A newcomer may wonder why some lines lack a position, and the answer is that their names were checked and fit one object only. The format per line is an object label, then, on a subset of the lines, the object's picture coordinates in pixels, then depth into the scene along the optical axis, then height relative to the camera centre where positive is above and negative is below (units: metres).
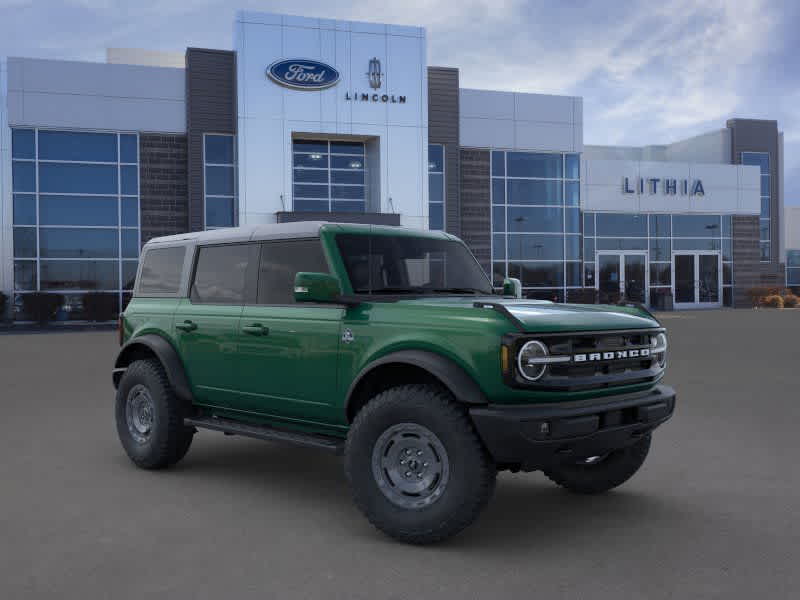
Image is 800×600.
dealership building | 28.70 +5.41
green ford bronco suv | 4.59 -0.51
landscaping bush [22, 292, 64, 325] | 27.92 -0.45
